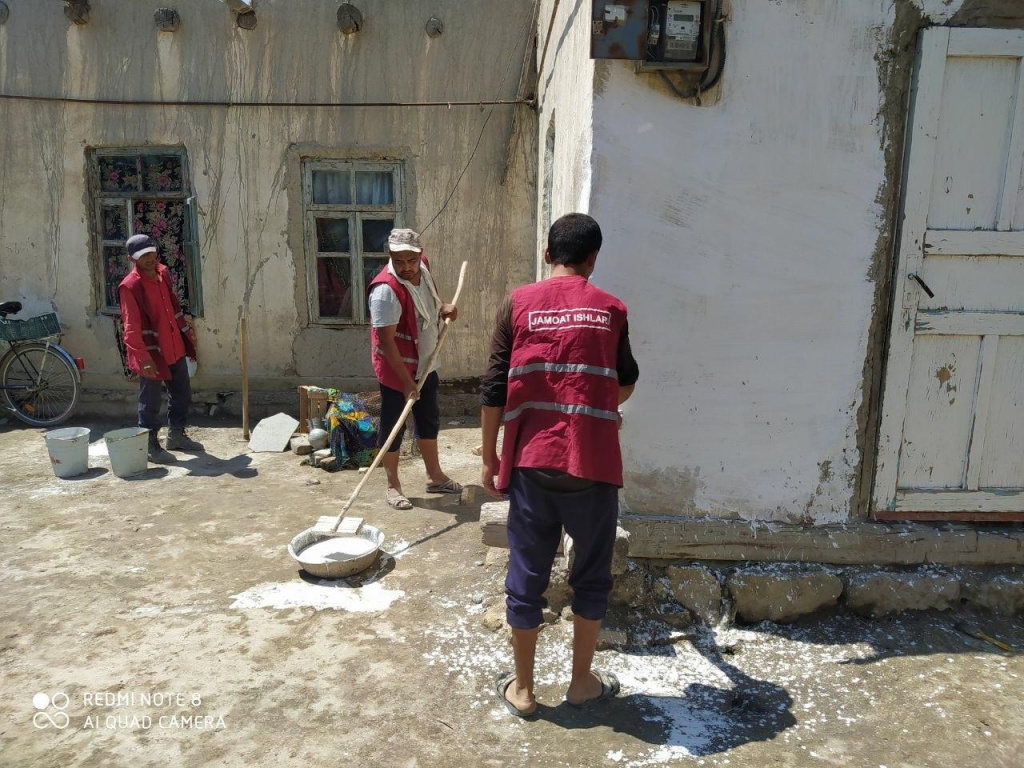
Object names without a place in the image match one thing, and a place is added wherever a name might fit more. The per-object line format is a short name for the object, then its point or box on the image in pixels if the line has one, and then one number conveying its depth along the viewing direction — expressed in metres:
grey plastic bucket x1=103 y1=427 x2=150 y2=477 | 5.41
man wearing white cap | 4.43
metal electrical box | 2.99
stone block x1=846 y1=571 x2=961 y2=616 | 3.42
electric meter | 3.00
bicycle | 6.72
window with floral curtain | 6.99
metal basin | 3.78
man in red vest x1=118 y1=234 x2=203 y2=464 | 5.61
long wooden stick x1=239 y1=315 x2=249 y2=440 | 6.45
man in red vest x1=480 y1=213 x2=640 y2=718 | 2.47
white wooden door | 3.16
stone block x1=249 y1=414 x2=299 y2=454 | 6.23
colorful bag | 5.74
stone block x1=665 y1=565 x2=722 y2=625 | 3.39
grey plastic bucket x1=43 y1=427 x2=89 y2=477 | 5.37
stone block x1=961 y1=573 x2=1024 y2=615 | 3.43
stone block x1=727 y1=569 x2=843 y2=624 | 3.38
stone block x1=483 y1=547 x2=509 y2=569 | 3.87
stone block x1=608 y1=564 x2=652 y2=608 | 3.41
